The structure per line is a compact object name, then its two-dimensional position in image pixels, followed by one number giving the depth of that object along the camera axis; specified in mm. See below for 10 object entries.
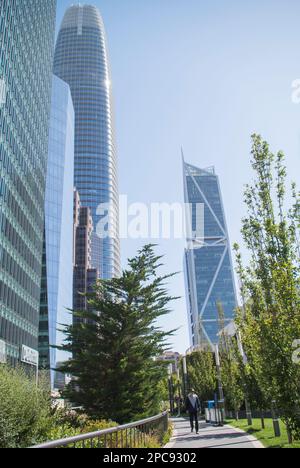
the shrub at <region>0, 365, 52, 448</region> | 11250
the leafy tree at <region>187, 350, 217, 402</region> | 36000
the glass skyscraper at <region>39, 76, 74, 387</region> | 83812
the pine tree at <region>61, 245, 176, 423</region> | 19750
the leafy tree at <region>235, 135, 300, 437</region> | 10664
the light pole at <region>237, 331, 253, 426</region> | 19672
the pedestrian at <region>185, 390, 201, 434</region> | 17250
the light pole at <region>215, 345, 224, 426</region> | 23856
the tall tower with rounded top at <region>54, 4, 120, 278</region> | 163625
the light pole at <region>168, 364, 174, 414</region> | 50350
